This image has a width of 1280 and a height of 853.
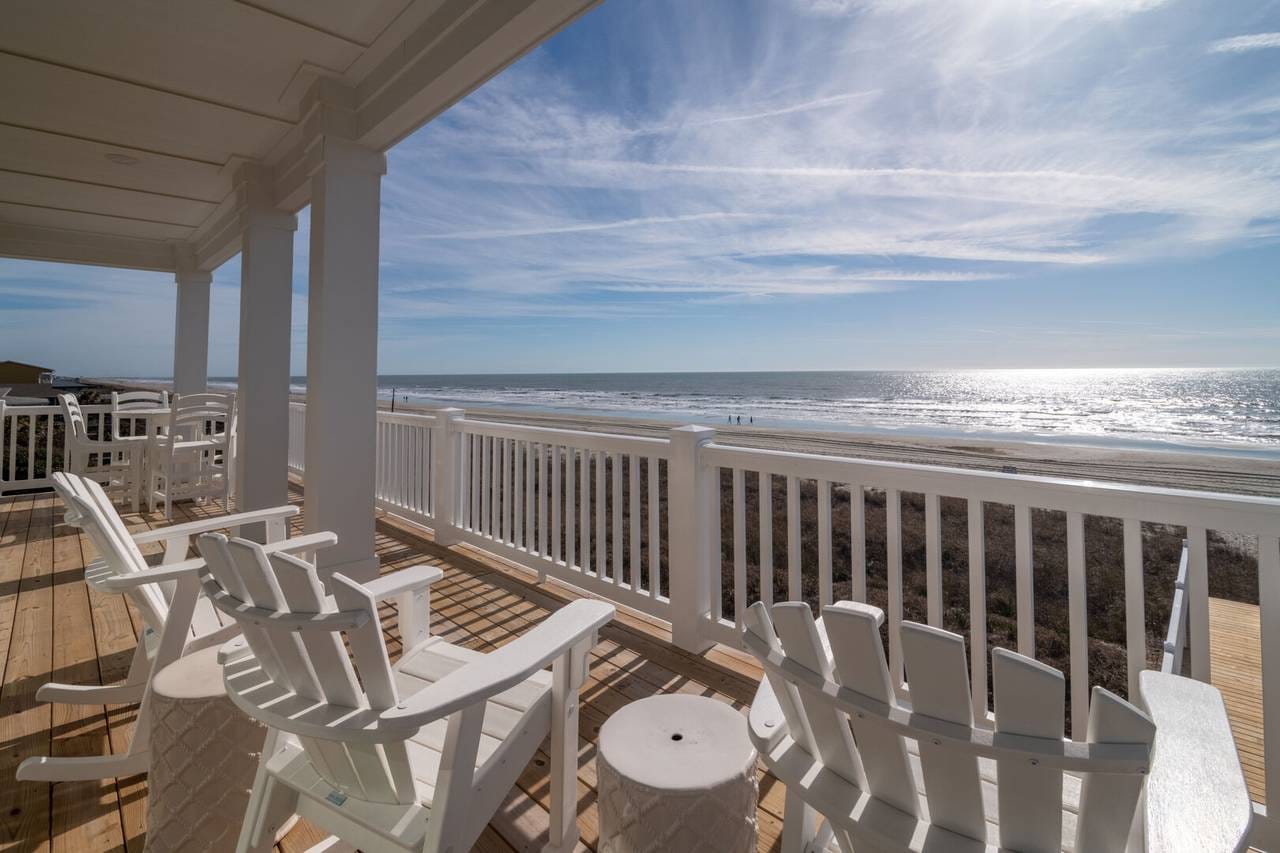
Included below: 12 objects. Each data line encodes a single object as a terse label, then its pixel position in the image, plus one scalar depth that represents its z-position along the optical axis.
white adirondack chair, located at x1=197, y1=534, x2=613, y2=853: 0.94
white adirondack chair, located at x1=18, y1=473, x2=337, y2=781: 1.60
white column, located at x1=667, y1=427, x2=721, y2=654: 2.51
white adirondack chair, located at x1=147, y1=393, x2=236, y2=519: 4.93
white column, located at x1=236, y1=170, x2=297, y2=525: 4.38
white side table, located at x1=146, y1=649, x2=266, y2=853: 1.29
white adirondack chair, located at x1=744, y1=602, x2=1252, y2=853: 0.62
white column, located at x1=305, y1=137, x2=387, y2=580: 3.25
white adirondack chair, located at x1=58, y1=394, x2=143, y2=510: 4.98
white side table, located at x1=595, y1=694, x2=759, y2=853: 1.06
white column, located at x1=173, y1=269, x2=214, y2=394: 6.66
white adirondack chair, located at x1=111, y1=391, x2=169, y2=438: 5.33
